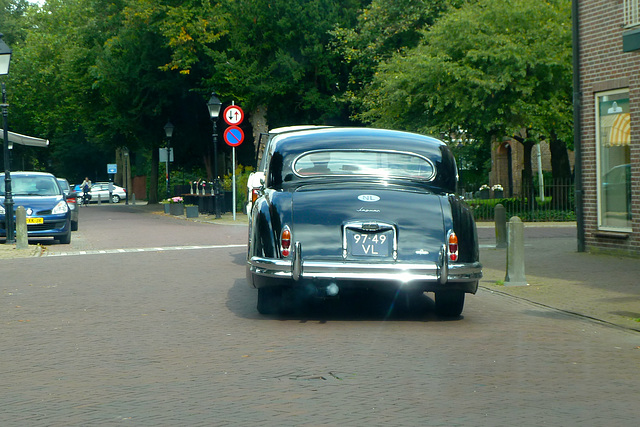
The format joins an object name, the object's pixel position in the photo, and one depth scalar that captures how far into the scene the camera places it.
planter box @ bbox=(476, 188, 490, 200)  47.85
